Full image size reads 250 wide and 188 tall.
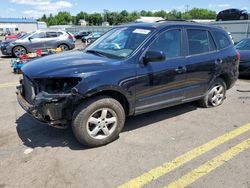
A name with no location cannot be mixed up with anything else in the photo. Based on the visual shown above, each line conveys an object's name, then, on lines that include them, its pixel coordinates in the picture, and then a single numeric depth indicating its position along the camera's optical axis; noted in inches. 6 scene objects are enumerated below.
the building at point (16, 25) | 2182.1
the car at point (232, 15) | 780.9
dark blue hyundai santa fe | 101.9
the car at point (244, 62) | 240.9
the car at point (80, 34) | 1180.5
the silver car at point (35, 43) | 433.6
